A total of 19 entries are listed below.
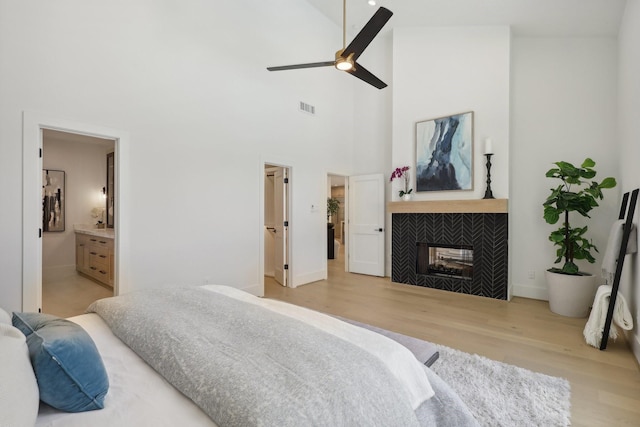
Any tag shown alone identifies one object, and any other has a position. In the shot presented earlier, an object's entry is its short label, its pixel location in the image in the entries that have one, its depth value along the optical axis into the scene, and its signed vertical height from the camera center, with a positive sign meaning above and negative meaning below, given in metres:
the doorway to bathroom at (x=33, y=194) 2.61 +0.13
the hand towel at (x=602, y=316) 2.69 -0.95
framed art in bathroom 5.59 +0.17
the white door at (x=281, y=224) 5.02 -0.23
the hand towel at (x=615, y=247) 2.71 -0.32
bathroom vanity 4.66 -0.76
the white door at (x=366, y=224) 5.72 -0.27
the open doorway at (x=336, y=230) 6.82 -0.69
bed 0.90 -0.57
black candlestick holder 4.38 +0.42
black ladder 2.67 -0.50
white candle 4.30 +0.93
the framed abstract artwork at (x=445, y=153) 4.63 +0.93
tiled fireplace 4.36 -0.56
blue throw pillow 0.94 -0.52
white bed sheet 0.91 -0.65
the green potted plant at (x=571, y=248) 3.54 -0.45
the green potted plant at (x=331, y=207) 8.03 +0.09
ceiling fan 2.42 +1.41
